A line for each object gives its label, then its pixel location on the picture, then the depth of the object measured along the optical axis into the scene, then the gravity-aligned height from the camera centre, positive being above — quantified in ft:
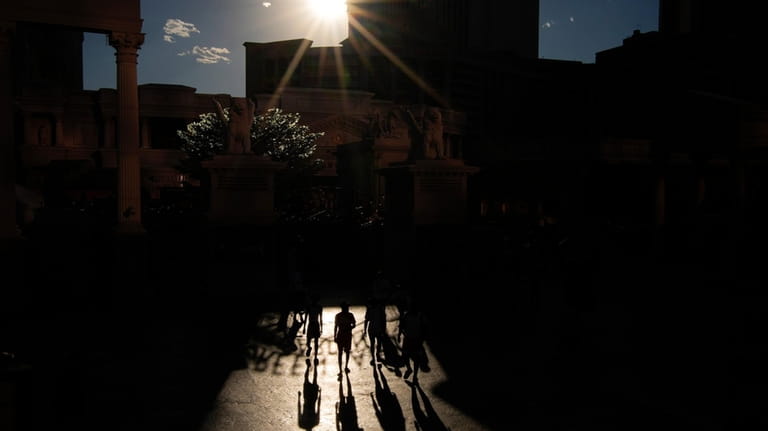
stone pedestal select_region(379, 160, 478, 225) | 61.21 +0.34
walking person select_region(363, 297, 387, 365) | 34.58 -7.63
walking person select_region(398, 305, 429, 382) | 31.09 -7.70
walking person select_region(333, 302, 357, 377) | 31.73 -7.47
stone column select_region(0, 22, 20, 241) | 48.80 +4.16
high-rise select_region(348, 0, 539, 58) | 451.53 +143.89
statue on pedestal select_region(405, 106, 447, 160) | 62.49 +6.28
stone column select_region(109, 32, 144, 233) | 54.29 +6.05
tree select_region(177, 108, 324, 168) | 105.19 +9.90
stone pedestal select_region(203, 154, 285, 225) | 53.31 +0.22
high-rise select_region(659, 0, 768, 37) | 207.10 +70.34
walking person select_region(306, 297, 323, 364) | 34.19 -7.81
